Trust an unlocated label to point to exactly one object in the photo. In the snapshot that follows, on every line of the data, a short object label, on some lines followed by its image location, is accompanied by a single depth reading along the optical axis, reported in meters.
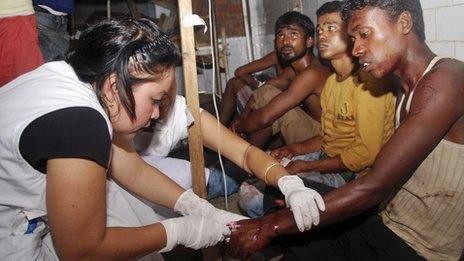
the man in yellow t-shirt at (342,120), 2.10
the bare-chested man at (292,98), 2.89
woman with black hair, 1.10
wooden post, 1.48
